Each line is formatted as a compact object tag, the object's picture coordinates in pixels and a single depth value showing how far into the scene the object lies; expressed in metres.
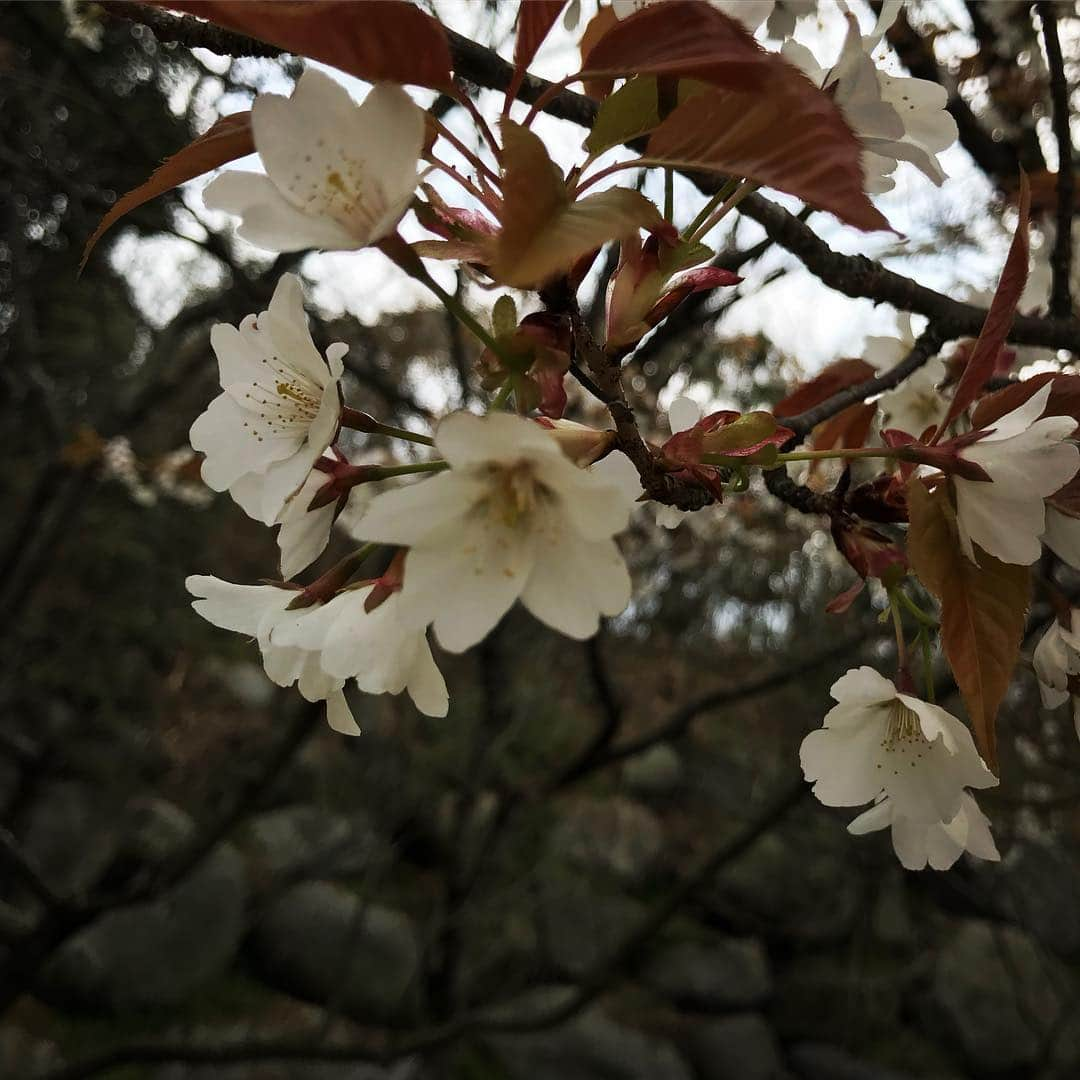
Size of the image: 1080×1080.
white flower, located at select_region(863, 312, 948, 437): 0.28
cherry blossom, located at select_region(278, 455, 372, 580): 0.17
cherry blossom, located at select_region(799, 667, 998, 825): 0.19
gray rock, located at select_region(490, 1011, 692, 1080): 2.84
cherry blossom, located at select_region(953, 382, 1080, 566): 0.16
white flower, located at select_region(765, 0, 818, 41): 0.22
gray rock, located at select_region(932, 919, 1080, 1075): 3.41
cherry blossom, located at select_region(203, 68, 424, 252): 0.13
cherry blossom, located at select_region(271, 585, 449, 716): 0.16
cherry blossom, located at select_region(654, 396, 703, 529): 0.21
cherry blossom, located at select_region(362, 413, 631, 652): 0.14
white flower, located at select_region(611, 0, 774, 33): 0.18
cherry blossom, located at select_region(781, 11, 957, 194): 0.17
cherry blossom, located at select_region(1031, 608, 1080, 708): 0.19
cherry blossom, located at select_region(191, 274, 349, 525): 0.16
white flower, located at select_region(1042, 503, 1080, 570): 0.17
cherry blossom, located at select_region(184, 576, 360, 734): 0.18
